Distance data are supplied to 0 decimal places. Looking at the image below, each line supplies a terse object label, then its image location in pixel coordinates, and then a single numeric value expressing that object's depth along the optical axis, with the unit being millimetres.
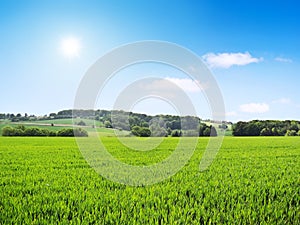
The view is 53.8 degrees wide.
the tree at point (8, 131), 56781
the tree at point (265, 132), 66188
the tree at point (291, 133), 66125
